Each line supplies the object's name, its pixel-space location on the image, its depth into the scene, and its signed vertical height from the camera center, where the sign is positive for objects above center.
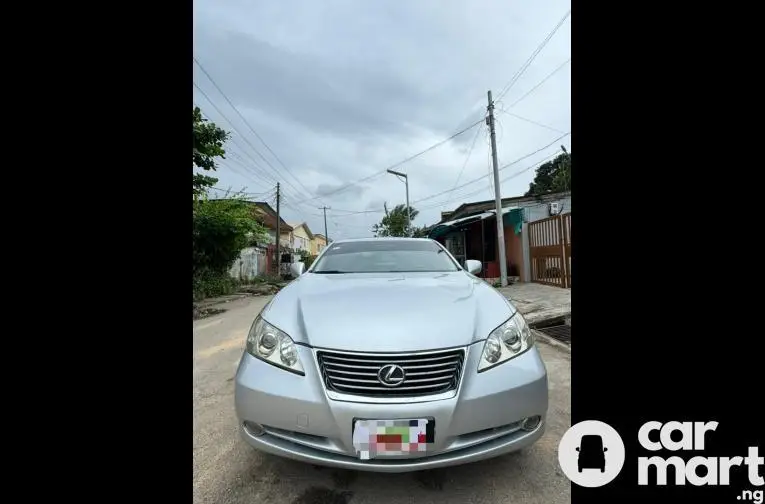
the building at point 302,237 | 41.91 +3.28
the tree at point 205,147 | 8.09 +2.84
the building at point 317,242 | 53.53 +3.10
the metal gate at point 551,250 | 7.53 +0.13
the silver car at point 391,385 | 1.33 -0.52
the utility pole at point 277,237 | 21.36 +1.54
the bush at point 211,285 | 10.22 -0.67
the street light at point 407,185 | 20.40 +4.38
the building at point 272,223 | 27.83 +3.35
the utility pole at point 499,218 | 9.18 +1.05
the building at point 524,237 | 7.89 +0.57
